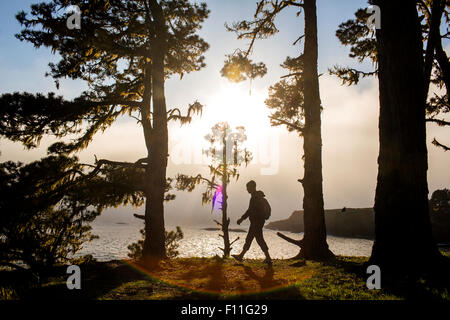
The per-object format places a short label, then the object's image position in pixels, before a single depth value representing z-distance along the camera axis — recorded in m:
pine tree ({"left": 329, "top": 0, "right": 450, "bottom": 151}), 10.65
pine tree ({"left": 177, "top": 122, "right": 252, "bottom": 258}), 17.45
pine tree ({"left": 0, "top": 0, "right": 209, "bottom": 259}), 9.14
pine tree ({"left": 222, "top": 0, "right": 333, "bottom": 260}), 10.02
